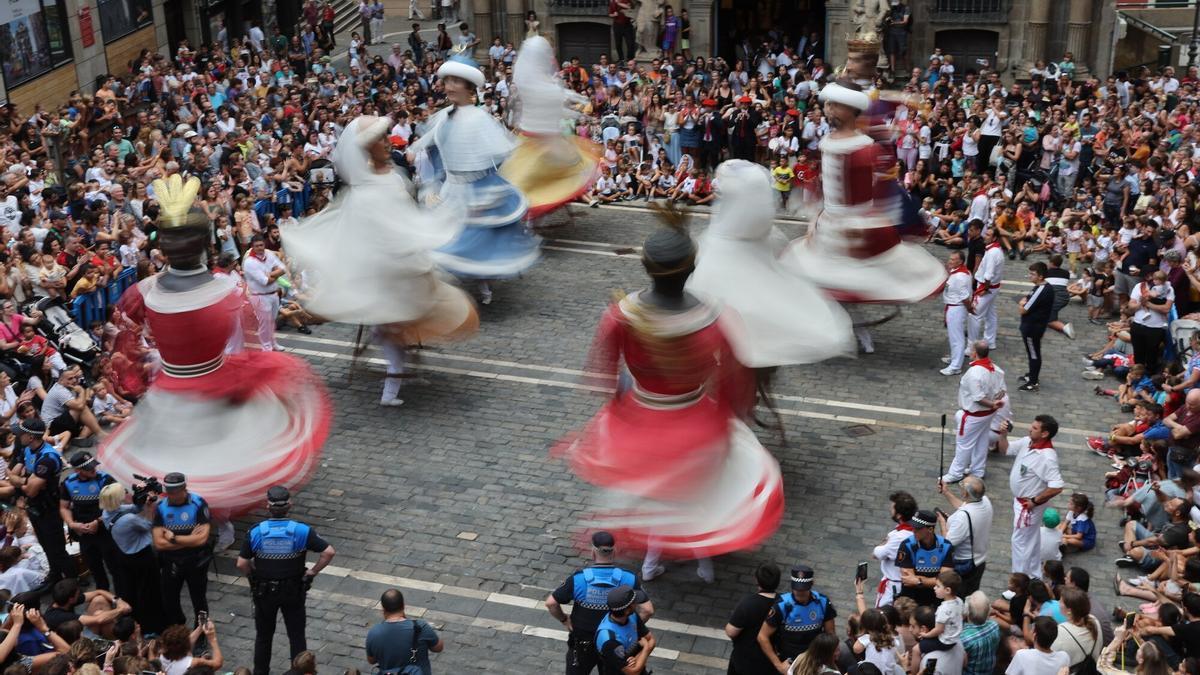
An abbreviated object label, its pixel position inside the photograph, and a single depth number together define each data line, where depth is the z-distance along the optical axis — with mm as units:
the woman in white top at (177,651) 8992
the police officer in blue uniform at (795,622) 9289
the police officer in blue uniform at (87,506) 10625
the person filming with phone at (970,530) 10703
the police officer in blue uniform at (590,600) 9367
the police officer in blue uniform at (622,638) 9039
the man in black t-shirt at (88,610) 9711
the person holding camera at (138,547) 10391
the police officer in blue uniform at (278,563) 9828
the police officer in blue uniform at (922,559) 10312
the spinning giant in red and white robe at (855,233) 15180
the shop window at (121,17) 27391
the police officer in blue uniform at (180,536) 10367
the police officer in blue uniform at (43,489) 11008
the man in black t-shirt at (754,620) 9391
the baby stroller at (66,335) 15281
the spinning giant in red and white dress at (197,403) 11430
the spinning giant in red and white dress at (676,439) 10805
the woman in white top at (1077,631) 9227
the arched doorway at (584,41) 32656
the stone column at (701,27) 31203
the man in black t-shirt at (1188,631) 9375
